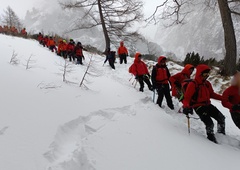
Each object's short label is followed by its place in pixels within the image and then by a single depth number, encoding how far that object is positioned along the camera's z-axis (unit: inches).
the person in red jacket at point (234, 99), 163.0
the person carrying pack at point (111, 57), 476.9
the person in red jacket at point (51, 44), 591.5
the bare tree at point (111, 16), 610.0
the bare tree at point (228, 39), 349.1
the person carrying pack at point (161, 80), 251.0
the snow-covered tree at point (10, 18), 1587.0
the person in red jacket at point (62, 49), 518.3
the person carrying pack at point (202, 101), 171.3
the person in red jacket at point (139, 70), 315.0
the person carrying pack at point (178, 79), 242.4
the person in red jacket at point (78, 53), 470.6
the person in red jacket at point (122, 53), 500.1
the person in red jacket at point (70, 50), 499.2
